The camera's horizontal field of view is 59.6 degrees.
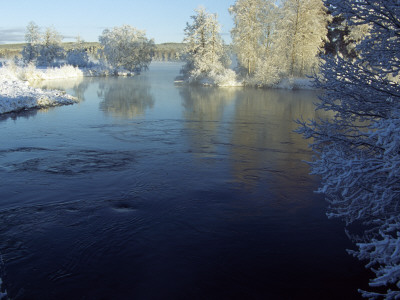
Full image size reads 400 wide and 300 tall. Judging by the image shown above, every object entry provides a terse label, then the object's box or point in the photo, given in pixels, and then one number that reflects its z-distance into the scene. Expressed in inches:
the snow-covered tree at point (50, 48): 2837.1
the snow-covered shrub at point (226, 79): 1675.7
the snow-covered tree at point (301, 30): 1499.8
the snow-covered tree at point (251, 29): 1663.4
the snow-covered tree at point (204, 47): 1766.7
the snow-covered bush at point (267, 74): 1539.9
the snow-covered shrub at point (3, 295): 210.6
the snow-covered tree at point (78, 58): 2883.9
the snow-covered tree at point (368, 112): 160.4
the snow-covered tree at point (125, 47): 2714.1
